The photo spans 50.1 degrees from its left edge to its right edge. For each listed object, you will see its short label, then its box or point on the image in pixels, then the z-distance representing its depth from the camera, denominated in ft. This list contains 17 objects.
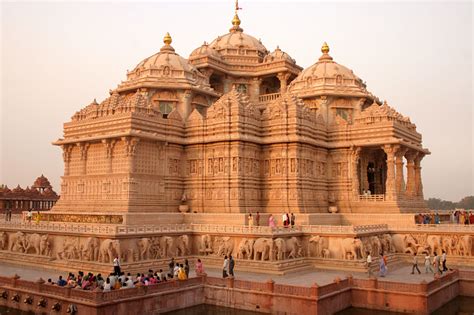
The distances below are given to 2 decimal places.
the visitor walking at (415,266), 75.20
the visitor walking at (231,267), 68.54
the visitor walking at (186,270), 67.47
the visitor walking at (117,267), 67.20
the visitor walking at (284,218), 88.12
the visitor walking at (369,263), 75.31
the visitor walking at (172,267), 68.83
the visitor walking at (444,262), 75.00
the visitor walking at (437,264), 72.90
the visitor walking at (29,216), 99.34
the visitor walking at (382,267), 74.18
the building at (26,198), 181.47
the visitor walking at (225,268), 68.03
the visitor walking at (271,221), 85.40
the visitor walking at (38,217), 94.14
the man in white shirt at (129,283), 57.81
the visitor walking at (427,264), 75.35
